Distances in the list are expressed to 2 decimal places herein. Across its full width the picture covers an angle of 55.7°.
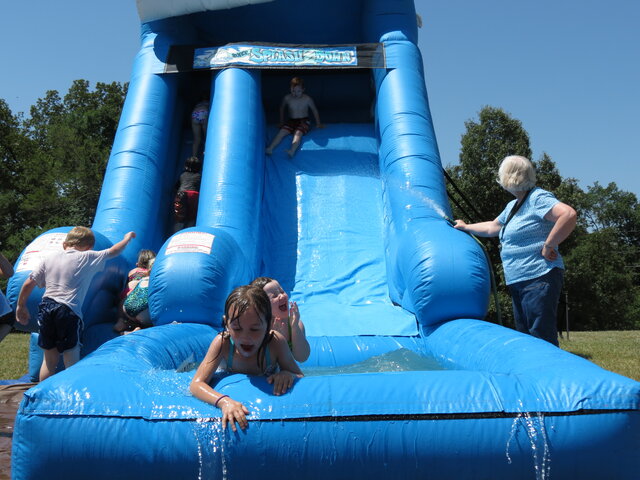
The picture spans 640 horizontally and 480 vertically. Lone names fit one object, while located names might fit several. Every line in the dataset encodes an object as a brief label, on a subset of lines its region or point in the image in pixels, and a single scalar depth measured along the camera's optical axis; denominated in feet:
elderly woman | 9.45
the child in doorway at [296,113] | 18.61
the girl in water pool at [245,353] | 6.14
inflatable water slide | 5.86
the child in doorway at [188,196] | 16.69
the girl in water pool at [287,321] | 8.68
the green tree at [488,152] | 48.62
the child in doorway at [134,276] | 12.65
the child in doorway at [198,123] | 18.63
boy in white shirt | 10.57
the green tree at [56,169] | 55.01
